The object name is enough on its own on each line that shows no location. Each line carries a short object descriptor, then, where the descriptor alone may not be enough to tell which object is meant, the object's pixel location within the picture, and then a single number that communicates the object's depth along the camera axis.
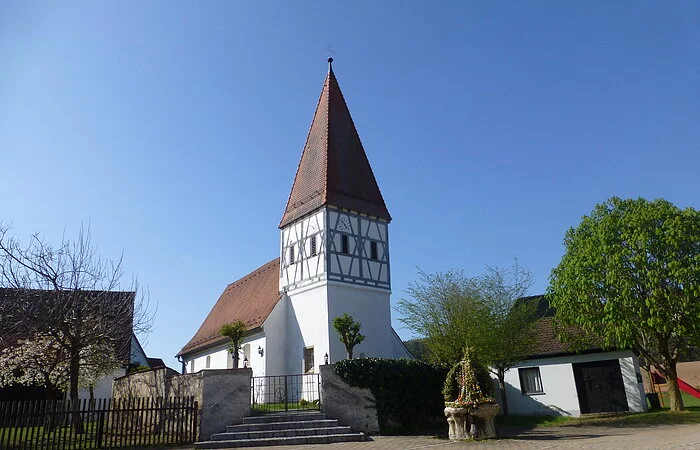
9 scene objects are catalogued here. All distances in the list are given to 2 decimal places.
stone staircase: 14.01
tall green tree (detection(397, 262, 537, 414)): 20.23
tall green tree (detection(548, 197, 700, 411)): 18.34
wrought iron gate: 17.47
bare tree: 16.89
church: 24.73
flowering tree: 19.41
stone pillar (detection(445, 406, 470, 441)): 14.12
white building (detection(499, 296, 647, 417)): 22.14
